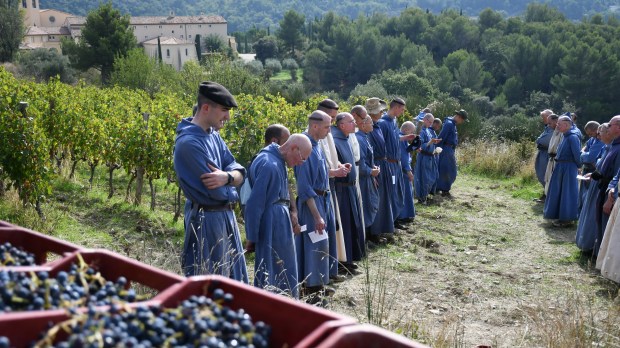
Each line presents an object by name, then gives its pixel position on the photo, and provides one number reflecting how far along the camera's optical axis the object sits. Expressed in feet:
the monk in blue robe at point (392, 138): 33.53
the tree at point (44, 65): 152.35
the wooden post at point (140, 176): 35.40
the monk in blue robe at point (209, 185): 15.49
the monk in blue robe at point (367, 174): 29.99
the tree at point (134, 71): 133.59
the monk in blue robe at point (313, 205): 22.39
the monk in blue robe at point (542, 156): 45.80
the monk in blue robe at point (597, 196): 28.19
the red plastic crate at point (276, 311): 6.05
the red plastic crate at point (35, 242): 8.13
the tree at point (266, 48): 320.25
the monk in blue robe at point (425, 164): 43.04
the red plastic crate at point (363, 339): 5.59
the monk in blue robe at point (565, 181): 36.65
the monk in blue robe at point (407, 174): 37.40
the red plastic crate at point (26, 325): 5.32
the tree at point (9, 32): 177.17
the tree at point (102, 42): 171.22
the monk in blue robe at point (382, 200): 33.12
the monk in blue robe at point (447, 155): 47.03
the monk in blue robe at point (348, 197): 26.78
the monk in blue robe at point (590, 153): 34.58
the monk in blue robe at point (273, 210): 18.70
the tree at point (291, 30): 326.24
